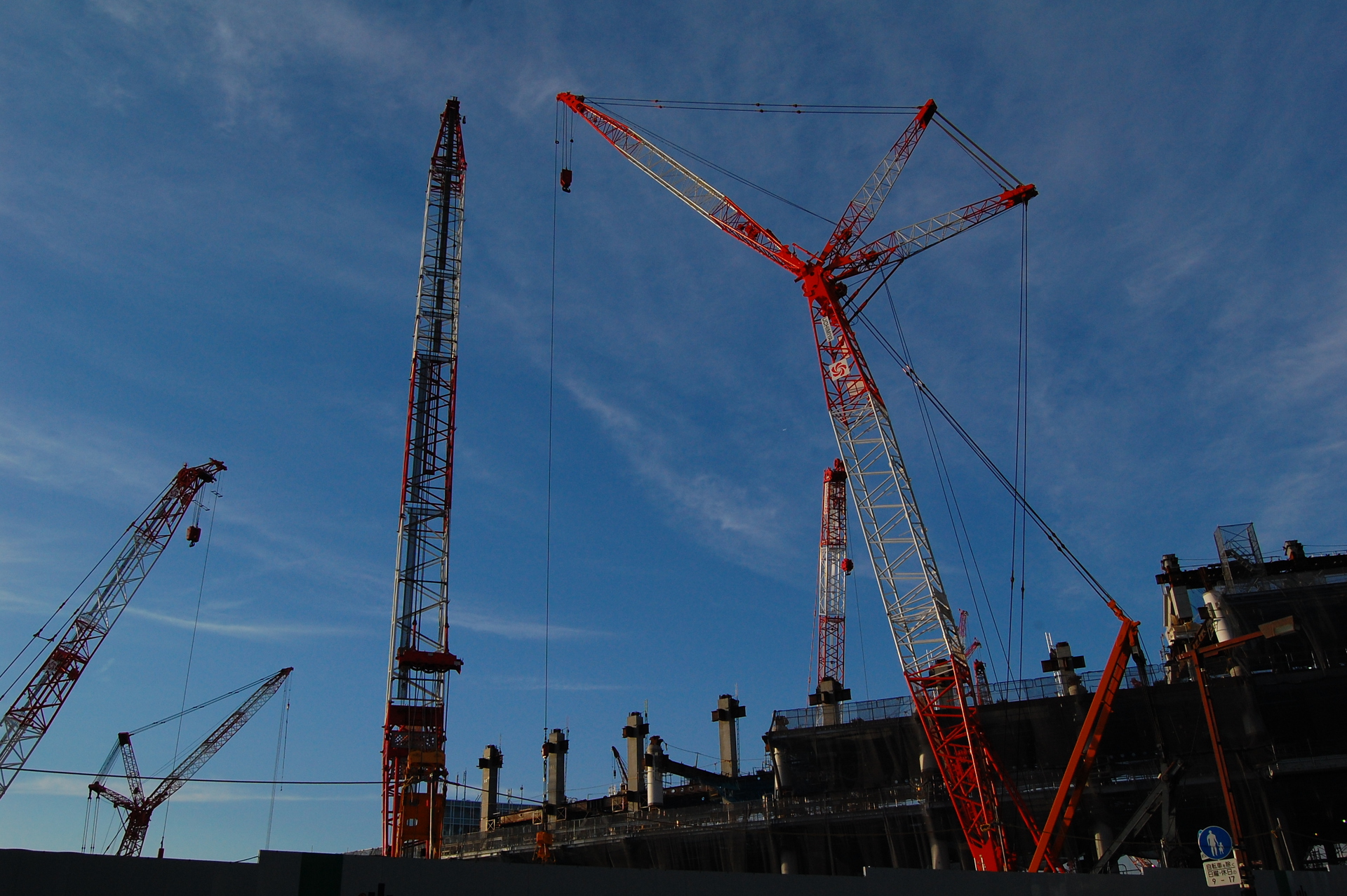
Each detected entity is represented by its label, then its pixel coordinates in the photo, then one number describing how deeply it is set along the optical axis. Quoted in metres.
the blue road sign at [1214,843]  21.30
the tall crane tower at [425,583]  44.66
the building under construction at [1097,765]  48.38
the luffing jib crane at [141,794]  95.50
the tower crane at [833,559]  91.05
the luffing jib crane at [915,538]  46.75
